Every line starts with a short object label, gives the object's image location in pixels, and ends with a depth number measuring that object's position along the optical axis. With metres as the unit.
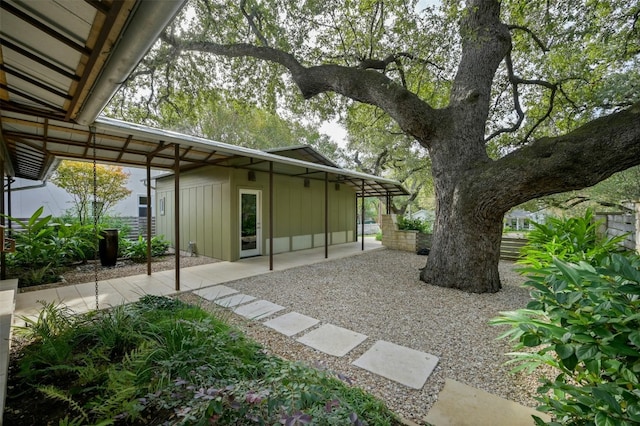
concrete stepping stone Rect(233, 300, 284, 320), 3.71
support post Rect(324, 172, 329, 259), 7.84
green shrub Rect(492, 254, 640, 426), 1.08
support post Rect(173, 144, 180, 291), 4.71
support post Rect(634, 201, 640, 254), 3.22
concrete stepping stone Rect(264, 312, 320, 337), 3.26
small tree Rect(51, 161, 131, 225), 9.30
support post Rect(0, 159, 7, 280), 4.57
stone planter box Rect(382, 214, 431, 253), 9.70
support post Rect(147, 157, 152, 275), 5.55
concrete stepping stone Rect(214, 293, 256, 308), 4.12
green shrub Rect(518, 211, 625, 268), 2.76
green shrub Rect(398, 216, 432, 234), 10.33
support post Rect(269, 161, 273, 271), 6.06
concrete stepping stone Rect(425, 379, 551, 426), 1.80
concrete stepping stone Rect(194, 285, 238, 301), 4.48
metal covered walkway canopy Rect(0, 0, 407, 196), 1.40
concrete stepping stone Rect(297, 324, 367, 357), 2.82
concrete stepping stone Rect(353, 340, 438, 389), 2.31
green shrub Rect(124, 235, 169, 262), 7.23
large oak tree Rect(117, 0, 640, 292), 4.12
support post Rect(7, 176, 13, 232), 6.70
